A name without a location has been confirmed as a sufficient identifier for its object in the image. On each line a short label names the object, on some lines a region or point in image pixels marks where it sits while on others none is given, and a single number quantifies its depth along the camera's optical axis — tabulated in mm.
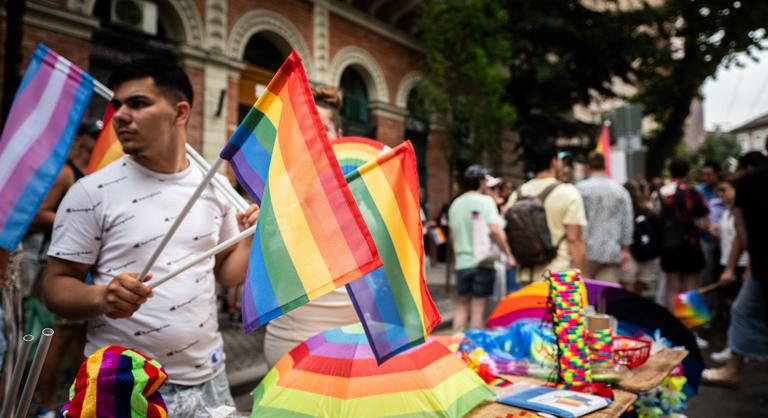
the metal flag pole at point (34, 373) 961
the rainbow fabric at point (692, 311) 3958
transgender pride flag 2215
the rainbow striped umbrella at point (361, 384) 1607
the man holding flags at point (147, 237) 1784
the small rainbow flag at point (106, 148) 2518
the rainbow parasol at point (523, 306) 2631
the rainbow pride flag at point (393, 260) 1474
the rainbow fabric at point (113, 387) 1207
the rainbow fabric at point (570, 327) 2080
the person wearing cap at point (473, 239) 5430
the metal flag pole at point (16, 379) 1021
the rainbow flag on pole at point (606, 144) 8406
